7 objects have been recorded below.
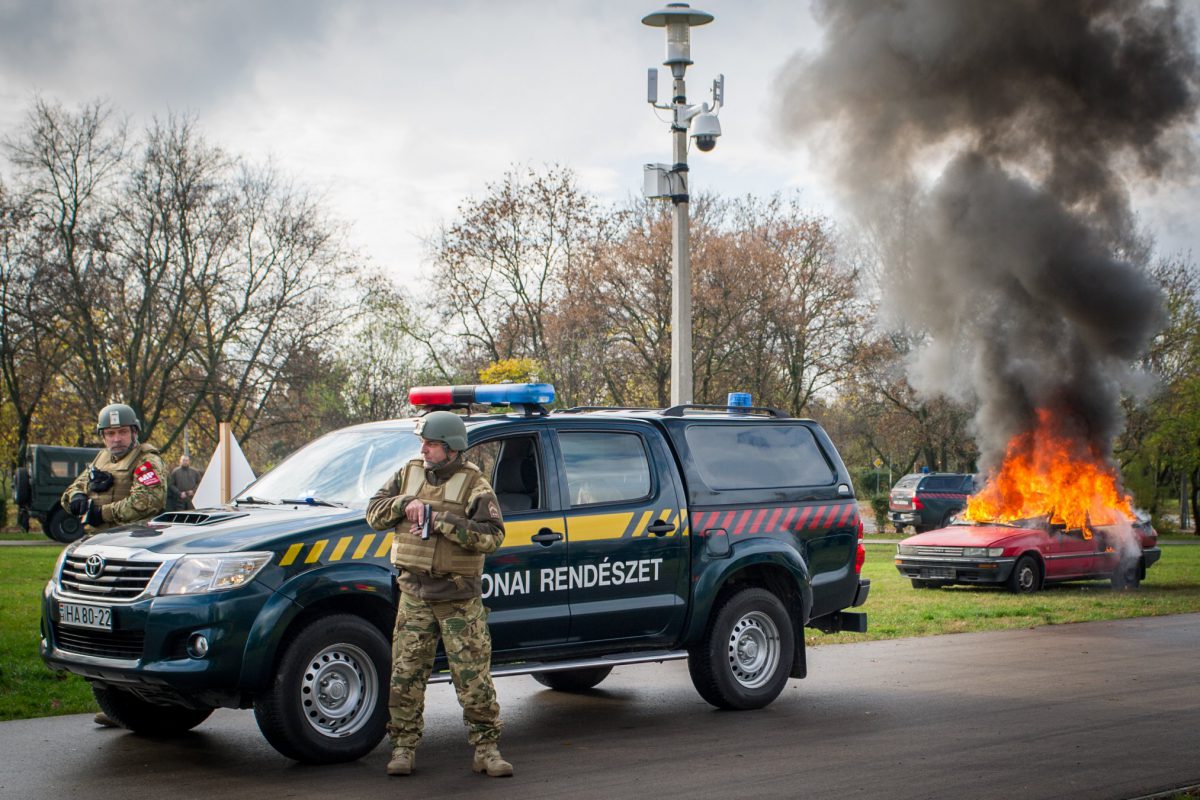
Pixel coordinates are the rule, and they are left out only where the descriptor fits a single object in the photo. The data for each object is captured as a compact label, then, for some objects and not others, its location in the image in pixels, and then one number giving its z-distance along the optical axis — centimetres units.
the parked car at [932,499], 3400
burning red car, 1781
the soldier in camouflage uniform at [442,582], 687
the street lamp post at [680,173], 1384
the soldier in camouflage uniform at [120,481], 873
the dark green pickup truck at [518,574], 701
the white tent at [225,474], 1181
